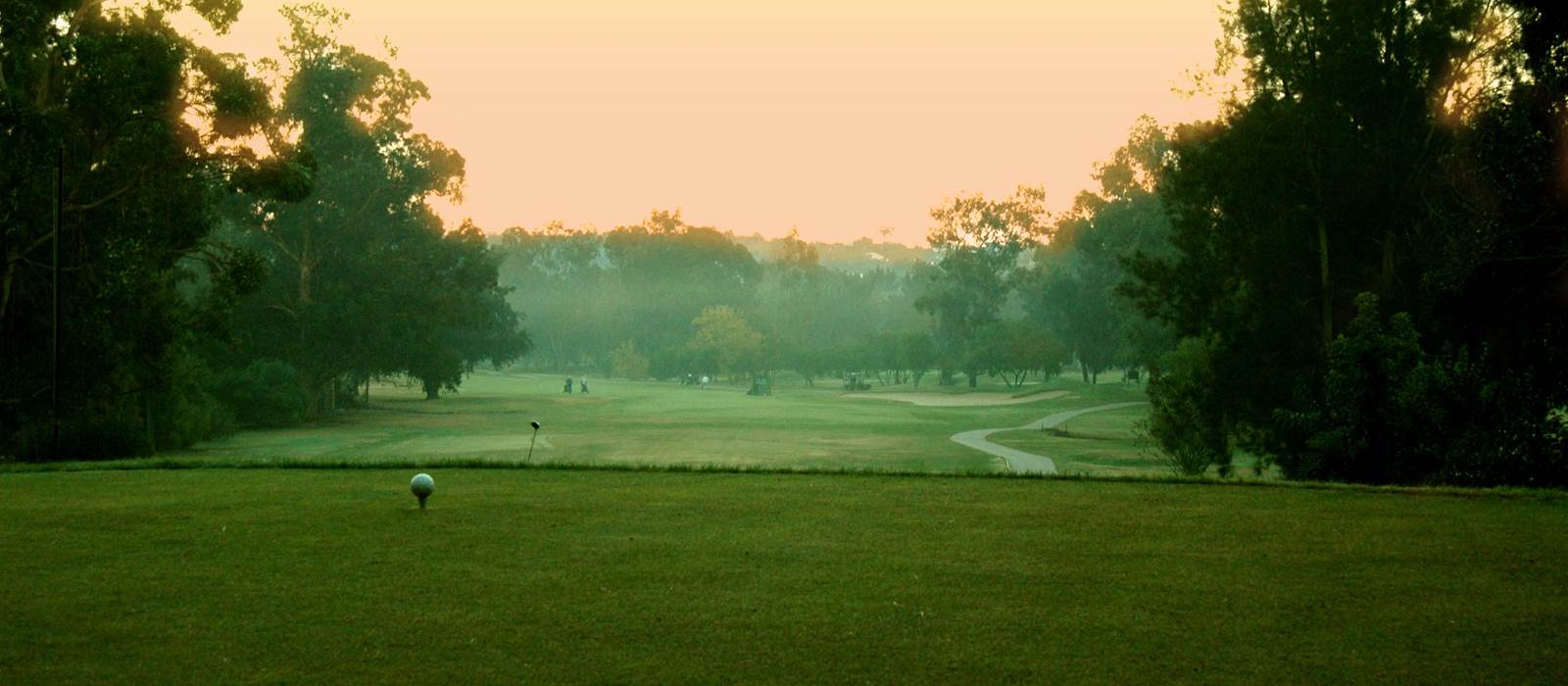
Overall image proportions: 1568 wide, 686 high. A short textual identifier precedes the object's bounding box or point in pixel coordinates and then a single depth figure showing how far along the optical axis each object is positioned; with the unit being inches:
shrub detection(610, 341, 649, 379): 5625.0
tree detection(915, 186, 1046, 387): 4347.9
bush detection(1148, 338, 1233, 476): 958.4
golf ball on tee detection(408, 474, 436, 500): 411.8
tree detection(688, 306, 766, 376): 4997.5
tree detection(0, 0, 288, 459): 1108.5
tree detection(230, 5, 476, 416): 2299.5
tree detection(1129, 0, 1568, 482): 890.7
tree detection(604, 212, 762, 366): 5757.9
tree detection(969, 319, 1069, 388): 3768.5
